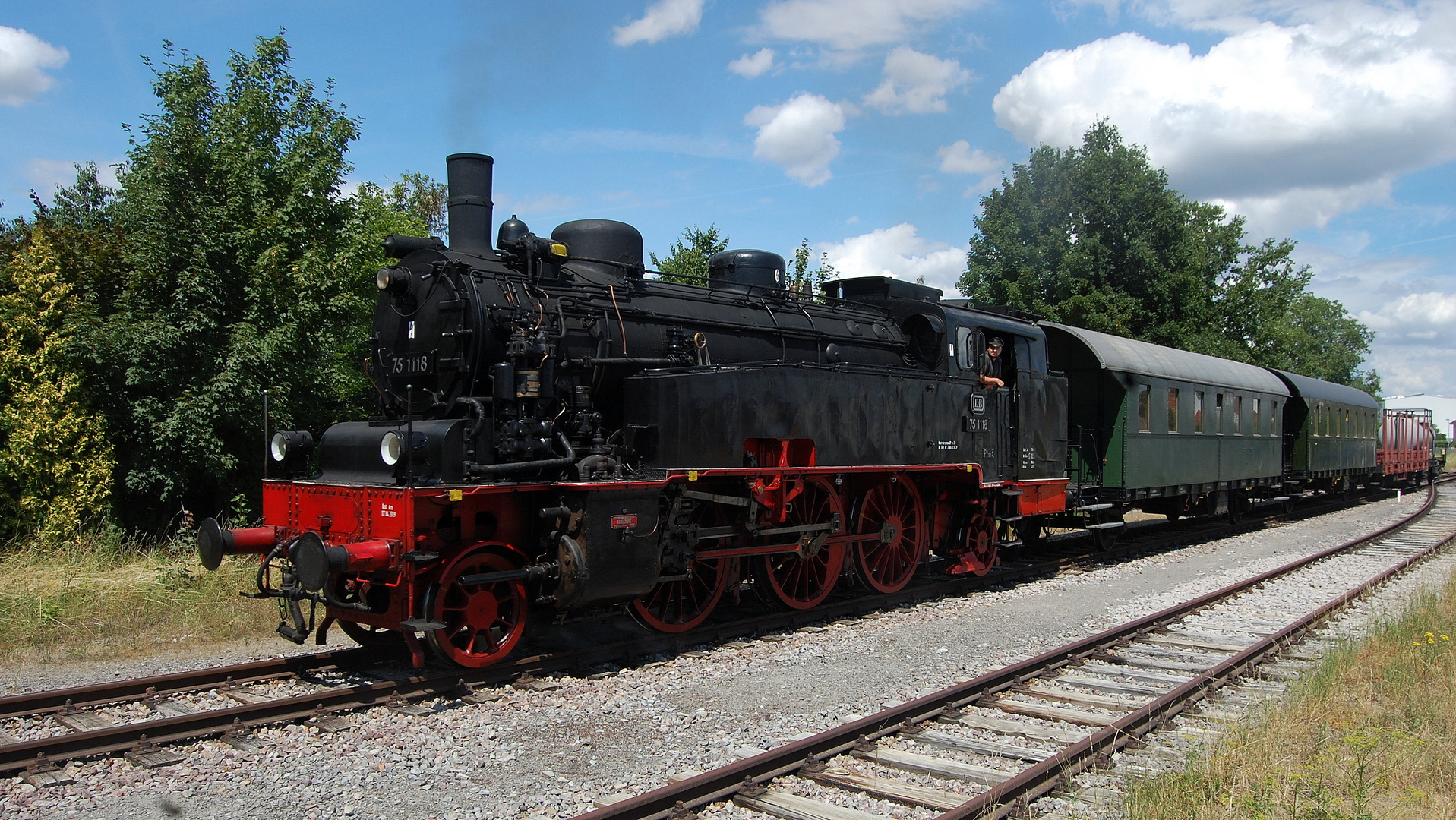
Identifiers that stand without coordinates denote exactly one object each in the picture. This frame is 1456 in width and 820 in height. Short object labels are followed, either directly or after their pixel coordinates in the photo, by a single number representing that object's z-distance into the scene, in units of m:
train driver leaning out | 11.30
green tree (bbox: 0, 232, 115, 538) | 10.89
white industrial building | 94.55
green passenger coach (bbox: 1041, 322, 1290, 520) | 14.36
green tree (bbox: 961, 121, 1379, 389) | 29.56
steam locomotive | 6.70
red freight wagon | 29.59
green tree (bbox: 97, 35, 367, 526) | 11.03
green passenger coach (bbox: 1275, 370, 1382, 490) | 21.97
